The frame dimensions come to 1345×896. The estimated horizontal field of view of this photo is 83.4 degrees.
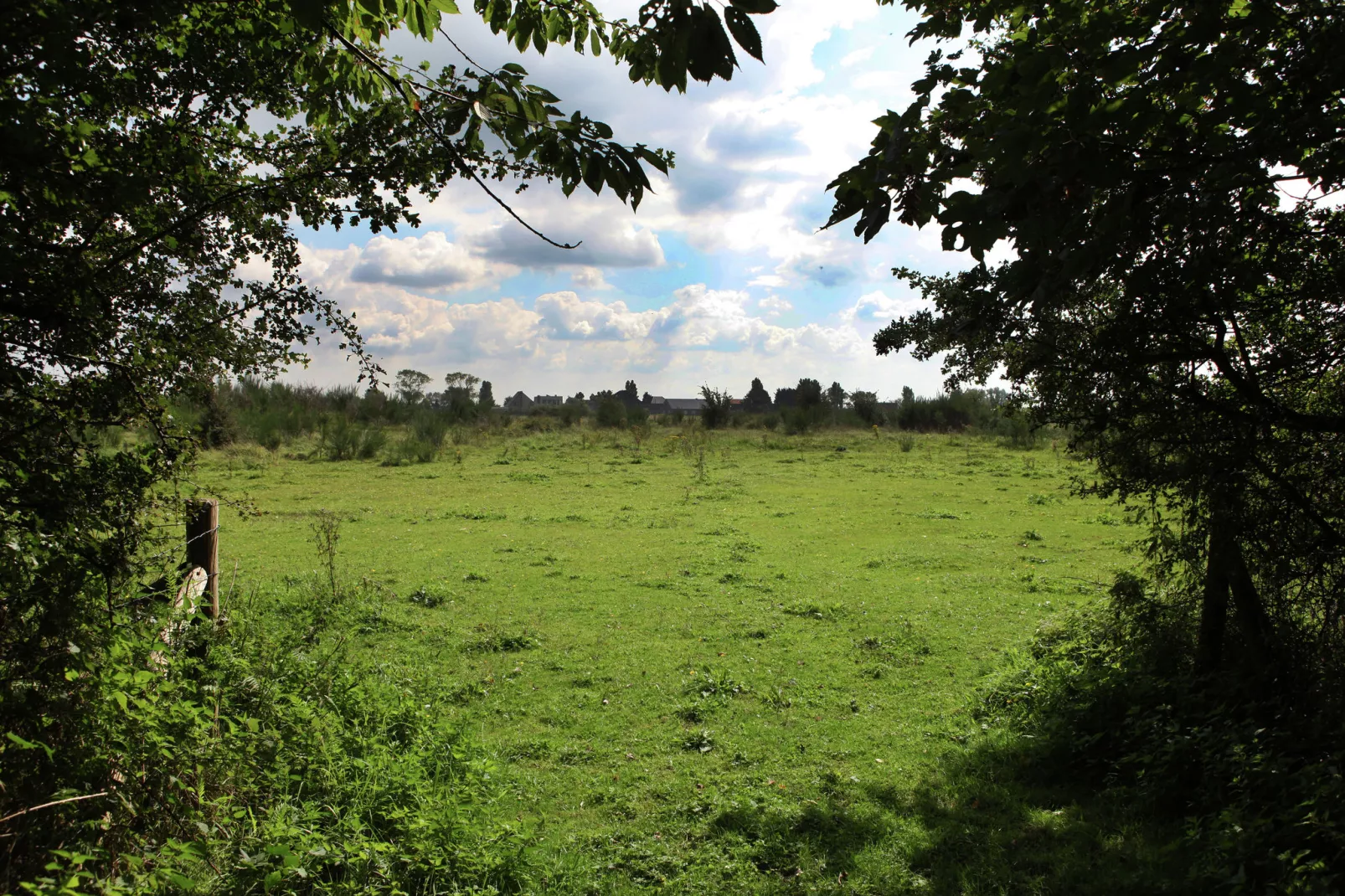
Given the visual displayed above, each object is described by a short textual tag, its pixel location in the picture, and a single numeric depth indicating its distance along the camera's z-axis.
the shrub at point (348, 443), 22.84
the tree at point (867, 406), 42.04
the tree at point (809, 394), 41.59
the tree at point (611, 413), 39.12
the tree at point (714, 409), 38.12
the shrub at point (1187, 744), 2.91
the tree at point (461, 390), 40.09
